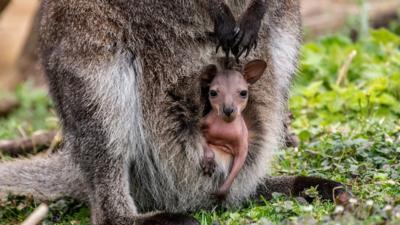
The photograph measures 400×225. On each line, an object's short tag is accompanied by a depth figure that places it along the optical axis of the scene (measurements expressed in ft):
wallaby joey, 33.68
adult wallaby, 33.58
